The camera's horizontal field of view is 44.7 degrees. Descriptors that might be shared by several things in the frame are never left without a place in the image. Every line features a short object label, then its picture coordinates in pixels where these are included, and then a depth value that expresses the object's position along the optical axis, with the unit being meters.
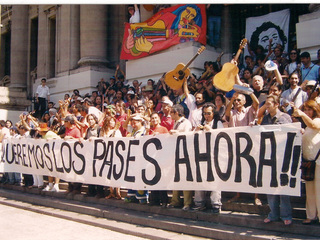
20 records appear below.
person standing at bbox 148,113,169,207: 6.91
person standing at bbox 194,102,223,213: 6.41
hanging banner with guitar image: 13.10
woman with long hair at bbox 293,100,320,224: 5.11
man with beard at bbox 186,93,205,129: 7.61
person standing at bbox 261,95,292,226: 5.22
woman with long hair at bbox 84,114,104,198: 8.27
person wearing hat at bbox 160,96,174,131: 7.84
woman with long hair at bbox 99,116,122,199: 8.10
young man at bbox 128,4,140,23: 15.35
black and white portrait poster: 11.54
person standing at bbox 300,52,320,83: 7.95
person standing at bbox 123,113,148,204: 7.28
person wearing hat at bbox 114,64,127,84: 15.29
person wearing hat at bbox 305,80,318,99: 6.81
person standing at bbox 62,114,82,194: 8.95
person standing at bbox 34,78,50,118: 18.77
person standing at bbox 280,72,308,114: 7.06
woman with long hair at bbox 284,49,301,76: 8.52
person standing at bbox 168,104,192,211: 6.78
